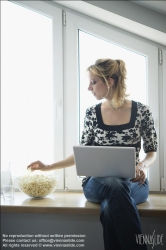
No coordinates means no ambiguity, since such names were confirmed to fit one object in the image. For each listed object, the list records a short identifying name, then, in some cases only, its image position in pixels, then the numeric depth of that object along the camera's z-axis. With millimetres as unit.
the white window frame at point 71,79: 1938
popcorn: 1711
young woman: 1552
